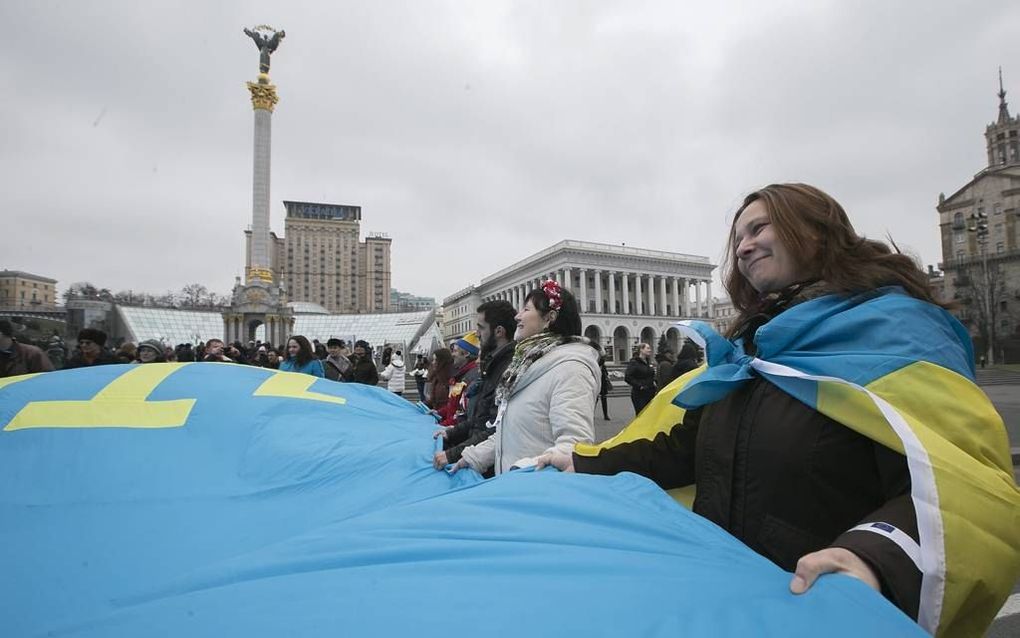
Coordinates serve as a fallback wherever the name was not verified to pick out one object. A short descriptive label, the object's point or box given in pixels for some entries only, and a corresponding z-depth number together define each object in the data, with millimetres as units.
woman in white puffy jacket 2420
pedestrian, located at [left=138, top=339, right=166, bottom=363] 6238
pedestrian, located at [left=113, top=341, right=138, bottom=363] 7363
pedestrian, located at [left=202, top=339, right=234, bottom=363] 7801
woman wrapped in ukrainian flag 951
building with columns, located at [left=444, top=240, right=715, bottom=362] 67000
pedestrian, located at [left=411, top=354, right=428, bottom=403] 12672
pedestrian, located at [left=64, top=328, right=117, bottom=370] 6305
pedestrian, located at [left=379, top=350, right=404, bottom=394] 10945
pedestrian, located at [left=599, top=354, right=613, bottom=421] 10773
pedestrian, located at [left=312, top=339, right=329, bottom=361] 11666
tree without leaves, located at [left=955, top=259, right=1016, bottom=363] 36656
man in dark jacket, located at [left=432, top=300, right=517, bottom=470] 3299
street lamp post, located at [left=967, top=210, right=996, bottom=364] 17516
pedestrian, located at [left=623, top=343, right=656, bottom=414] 10258
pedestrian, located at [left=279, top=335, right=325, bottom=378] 7137
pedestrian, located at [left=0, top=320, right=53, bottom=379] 5516
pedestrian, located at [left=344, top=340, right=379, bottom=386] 8625
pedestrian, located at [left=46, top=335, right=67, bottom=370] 8992
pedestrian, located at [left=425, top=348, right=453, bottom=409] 6594
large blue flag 932
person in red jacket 5031
